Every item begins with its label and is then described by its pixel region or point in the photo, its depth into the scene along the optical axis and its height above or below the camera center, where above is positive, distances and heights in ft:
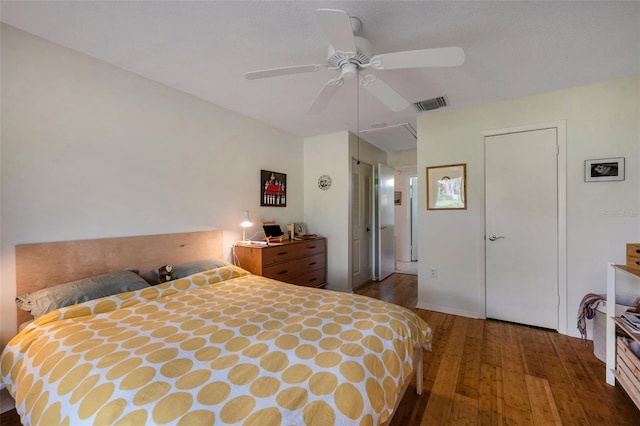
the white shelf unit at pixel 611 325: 5.91 -2.74
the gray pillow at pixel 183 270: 7.51 -1.75
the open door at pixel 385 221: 15.05 -0.71
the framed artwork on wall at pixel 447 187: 10.07 +0.88
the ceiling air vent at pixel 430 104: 9.21 +3.88
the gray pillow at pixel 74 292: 5.26 -1.75
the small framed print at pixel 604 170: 7.78 +1.17
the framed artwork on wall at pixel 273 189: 11.51 +1.01
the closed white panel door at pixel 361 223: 13.39 -0.71
